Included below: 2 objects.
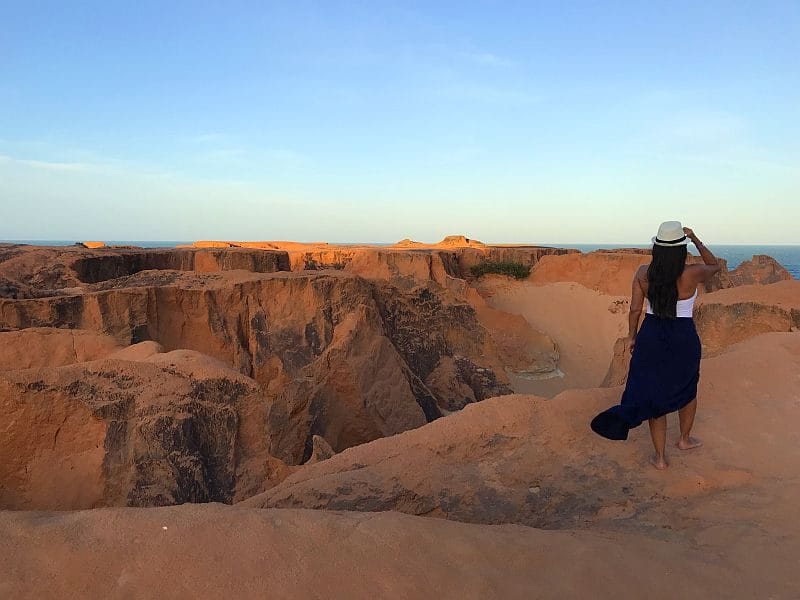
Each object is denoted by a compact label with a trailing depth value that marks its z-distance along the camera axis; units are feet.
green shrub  77.82
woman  11.27
